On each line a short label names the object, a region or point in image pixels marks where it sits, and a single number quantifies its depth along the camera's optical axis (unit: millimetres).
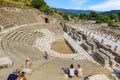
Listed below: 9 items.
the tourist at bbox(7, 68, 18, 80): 4234
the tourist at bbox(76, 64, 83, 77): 5515
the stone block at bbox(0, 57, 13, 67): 5538
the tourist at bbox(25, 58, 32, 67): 5952
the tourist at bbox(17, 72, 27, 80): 4214
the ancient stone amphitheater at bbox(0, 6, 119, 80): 5849
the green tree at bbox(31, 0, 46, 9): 23828
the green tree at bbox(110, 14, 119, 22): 46199
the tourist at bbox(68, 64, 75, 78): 5488
